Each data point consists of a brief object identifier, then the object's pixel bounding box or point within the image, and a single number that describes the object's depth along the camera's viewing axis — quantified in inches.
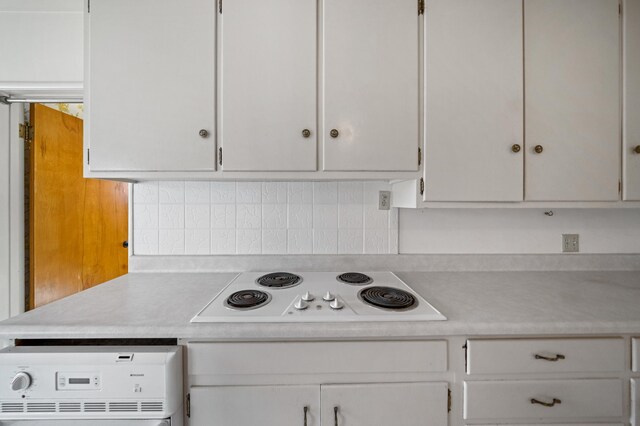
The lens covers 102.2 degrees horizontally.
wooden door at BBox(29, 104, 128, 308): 66.3
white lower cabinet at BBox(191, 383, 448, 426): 33.1
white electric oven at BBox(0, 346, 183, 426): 30.9
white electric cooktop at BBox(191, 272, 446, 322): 34.5
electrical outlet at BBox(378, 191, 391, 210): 58.0
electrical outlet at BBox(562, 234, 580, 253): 58.5
